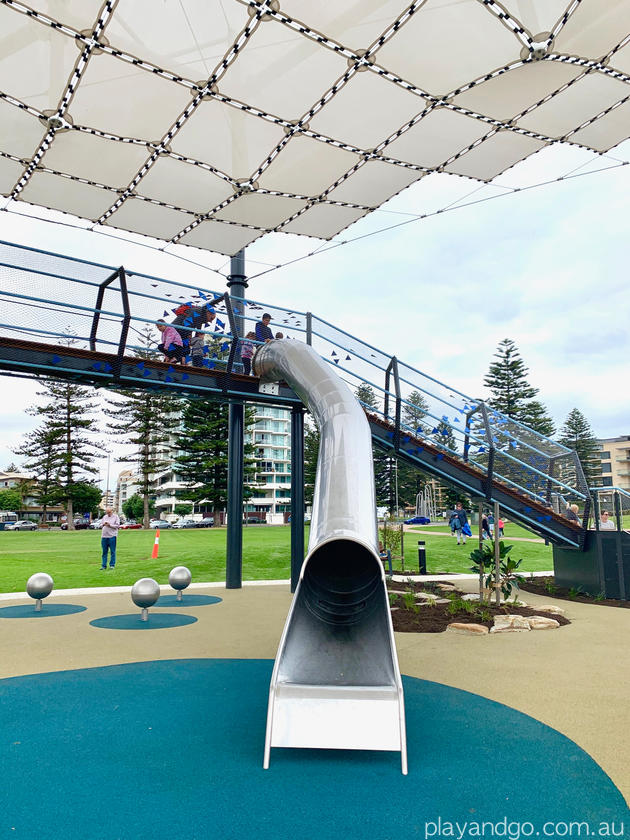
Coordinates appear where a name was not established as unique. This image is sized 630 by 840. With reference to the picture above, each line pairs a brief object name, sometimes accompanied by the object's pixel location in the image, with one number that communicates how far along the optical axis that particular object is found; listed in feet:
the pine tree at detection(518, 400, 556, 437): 220.84
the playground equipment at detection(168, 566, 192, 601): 45.80
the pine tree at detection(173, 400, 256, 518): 190.90
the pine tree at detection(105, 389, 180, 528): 199.82
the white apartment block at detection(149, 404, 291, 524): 354.74
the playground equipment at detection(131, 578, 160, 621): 36.78
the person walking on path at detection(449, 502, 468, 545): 99.05
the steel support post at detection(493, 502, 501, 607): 40.37
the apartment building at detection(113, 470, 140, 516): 542.16
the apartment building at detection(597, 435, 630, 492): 410.95
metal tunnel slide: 16.29
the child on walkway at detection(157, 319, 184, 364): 40.93
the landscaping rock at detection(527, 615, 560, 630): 35.22
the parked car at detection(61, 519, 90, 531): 246.88
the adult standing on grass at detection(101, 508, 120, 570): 64.26
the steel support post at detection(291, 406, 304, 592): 50.62
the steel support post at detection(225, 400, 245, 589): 53.01
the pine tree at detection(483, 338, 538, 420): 228.84
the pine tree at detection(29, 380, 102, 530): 205.67
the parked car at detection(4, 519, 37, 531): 266.98
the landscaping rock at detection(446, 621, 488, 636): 33.28
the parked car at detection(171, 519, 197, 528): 242.99
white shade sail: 33.14
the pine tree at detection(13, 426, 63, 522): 205.26
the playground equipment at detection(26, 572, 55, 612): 40.63
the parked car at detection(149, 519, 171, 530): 230.11
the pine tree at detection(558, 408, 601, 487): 233.35
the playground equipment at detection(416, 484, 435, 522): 170.09
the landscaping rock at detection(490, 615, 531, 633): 34.30
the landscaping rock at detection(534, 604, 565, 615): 39.87
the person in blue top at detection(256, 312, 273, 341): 45.80
